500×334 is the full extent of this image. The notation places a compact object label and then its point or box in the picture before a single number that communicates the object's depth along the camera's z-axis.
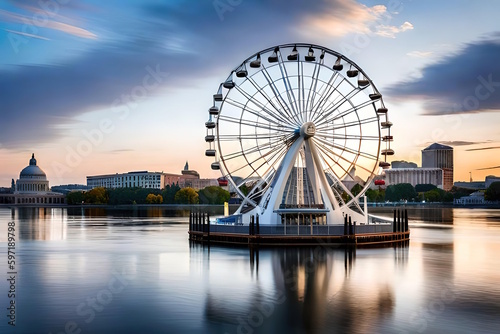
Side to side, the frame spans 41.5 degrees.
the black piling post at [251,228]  52.12
